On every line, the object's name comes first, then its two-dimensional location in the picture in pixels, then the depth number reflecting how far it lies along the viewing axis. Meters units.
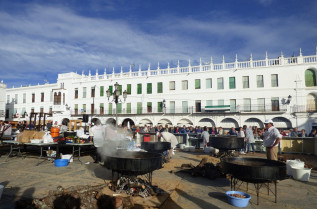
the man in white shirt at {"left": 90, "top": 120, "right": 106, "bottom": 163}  9.09
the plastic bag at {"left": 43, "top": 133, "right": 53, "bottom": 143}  9.13
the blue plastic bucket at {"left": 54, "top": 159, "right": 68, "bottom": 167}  8.28
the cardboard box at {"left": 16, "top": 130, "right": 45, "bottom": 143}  9.52
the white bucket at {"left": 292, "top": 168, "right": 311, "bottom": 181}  6.72
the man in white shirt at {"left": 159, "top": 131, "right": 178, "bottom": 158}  10.54
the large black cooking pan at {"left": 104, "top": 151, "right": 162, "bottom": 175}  4.75
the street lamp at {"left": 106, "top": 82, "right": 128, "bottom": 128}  12.54
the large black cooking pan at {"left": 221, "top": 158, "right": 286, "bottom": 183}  4.49
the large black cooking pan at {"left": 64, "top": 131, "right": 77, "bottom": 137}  12.26
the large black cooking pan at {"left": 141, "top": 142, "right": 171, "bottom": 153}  8.61
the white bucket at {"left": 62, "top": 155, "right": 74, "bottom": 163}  9.06
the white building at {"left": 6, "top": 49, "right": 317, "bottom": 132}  27.27
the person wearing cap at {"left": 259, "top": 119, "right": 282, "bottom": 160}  6.66
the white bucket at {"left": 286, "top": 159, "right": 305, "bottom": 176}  7.03
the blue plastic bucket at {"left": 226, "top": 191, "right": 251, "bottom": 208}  4.48
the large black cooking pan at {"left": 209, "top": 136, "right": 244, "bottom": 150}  8.75
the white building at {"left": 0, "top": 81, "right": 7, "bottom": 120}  41.19
